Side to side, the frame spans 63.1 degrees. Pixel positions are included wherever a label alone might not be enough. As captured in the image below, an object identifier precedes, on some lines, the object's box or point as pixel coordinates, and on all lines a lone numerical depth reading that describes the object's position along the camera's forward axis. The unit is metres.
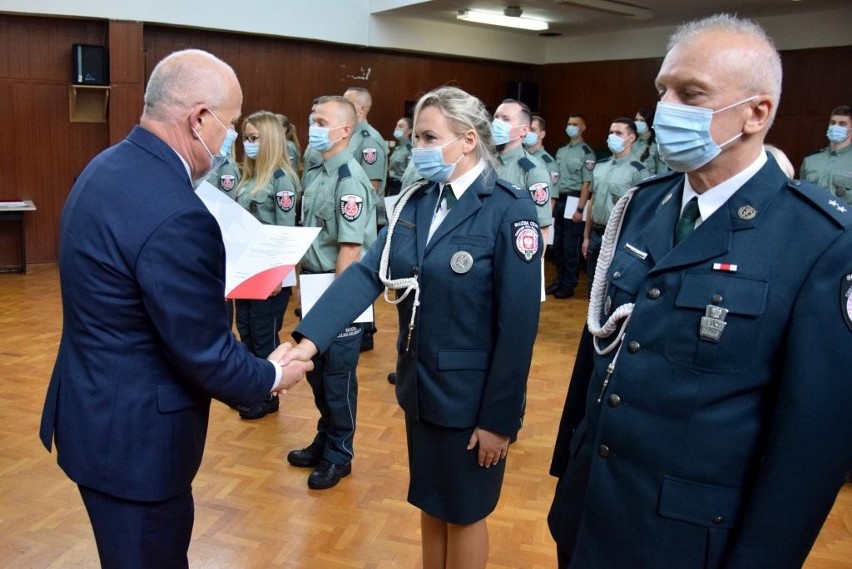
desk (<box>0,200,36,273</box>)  7.34
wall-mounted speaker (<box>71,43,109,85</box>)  7.39
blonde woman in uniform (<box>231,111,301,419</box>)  3.84
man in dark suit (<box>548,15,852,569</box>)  1.19
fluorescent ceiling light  8.91
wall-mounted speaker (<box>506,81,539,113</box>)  10.49
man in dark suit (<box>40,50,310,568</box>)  1.55
